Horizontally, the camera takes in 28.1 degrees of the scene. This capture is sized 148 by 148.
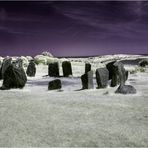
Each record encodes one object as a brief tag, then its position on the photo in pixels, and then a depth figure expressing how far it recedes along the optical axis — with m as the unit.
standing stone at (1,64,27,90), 13.45
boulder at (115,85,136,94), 11.06
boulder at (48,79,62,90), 13.30
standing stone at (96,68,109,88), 13.55
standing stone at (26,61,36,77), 20.72
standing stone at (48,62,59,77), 20.84
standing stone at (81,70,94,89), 13.09
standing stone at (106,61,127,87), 14.24
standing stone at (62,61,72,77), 20.78
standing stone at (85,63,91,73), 21.16
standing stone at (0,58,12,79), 18.34
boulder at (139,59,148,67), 31.46
